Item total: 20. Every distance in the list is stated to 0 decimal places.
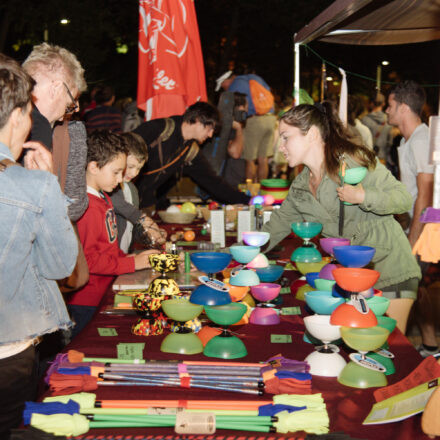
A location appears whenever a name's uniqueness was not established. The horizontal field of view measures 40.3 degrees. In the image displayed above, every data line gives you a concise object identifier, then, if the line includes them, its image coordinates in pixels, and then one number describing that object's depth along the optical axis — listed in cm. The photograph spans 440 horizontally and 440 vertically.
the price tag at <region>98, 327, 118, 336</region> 186
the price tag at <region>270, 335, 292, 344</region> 180
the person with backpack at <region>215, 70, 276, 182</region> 766
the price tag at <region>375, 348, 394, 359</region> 158
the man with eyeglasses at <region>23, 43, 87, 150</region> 196
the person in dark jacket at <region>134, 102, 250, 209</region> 416
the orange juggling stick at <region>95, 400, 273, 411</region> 129
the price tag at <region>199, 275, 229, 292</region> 170
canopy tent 290
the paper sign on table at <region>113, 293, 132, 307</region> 217
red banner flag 449
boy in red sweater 255
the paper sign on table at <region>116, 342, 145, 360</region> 162
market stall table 124
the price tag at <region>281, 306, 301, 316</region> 209
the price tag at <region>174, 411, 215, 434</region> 121
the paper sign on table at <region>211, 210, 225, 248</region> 323
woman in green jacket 246
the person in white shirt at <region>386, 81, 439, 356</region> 341
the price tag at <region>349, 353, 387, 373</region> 147
